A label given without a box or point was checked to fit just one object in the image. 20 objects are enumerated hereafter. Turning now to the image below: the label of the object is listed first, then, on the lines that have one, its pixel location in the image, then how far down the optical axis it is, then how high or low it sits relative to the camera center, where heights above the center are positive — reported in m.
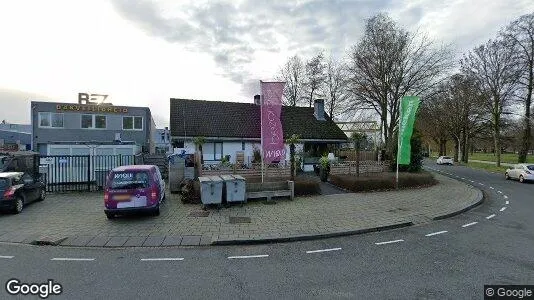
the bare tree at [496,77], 30.56 +7.22
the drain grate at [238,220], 8.93 -2.11
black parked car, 9.67 -1.36
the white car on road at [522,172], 21.44 -1.81
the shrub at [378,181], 14.74 -1.69
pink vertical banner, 13.23 +1.25
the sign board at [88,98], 26.55 +4.52
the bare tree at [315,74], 39.66 +9.68
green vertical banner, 15.70 +1.13
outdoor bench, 11.90 -1.62
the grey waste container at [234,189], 11.00 -1.44
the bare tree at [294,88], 41.26 +8.16
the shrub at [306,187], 13.30 -1.66
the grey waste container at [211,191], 10.65 -1.46
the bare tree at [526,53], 29.25 +9.10
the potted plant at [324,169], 17.86 -1.19
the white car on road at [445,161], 42.78 -1.85
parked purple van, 8.81 -1.21
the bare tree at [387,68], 27.28 +7.16
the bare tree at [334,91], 33.62 +7.05
